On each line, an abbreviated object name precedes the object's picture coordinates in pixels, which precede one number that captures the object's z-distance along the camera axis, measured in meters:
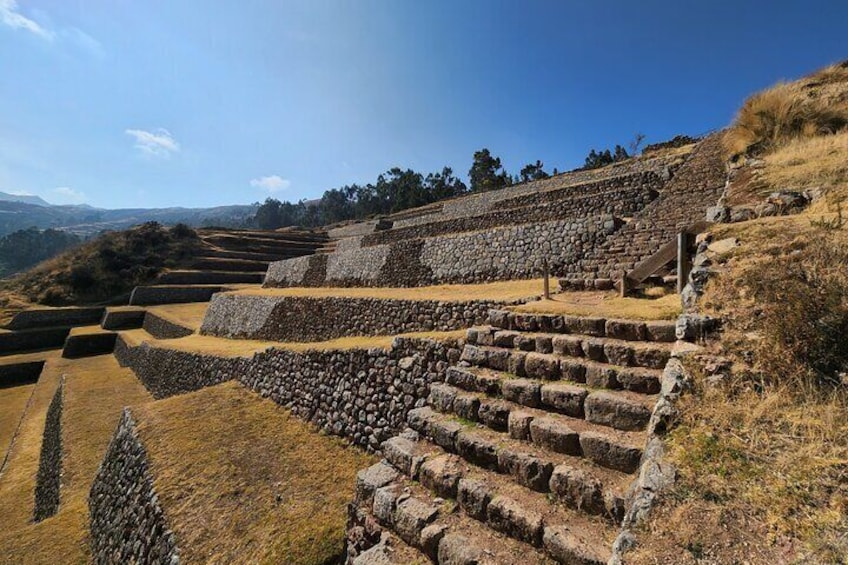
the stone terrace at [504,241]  11.49
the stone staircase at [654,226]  8.95
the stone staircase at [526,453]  2.88
